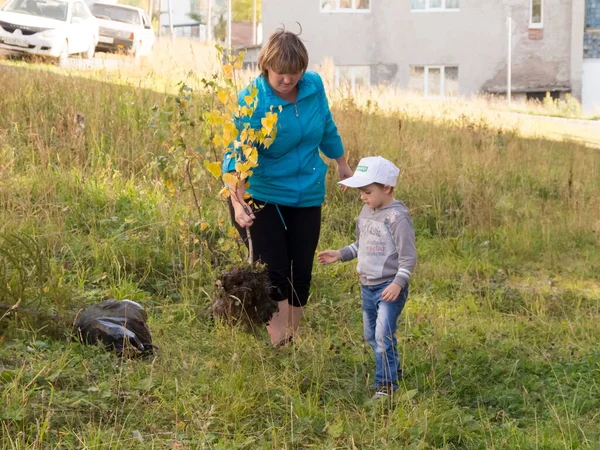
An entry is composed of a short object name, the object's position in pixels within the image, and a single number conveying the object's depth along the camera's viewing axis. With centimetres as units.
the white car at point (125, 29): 2458
